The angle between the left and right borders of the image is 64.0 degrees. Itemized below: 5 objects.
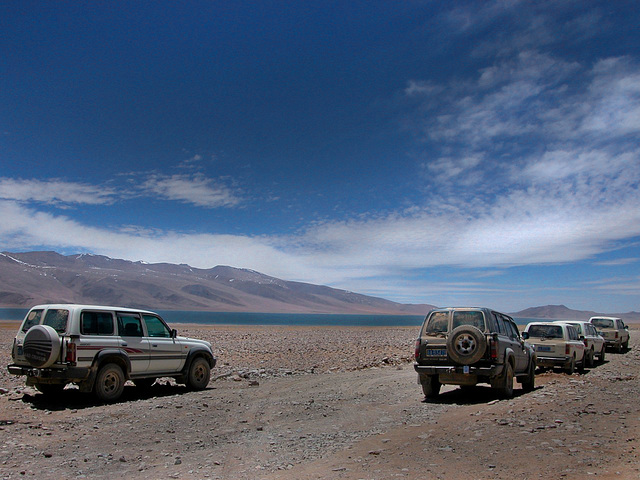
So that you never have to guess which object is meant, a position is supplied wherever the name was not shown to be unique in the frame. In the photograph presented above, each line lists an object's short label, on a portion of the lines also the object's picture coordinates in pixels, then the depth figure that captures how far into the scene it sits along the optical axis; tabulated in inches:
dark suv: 455.5
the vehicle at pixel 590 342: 802.2
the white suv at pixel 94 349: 426.6
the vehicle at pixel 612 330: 1138.7
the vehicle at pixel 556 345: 673.6
